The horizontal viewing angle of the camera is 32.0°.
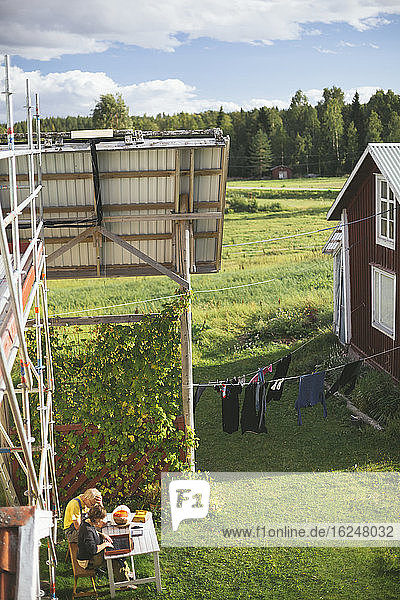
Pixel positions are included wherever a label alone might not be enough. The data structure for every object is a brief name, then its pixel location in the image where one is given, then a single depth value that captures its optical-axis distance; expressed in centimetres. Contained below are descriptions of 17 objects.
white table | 675
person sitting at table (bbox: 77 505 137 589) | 661
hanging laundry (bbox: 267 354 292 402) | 1052
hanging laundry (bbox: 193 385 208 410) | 1043
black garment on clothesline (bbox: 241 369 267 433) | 1004
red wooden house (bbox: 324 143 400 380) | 1265
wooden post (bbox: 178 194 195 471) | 843
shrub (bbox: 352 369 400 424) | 1166
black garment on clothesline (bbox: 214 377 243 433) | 1020
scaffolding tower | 404
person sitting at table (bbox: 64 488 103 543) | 687
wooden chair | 681
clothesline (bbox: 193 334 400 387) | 1252
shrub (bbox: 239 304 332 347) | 1792
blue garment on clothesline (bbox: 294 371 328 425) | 1065
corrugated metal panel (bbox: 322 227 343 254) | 1664
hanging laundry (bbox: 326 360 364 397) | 1082
